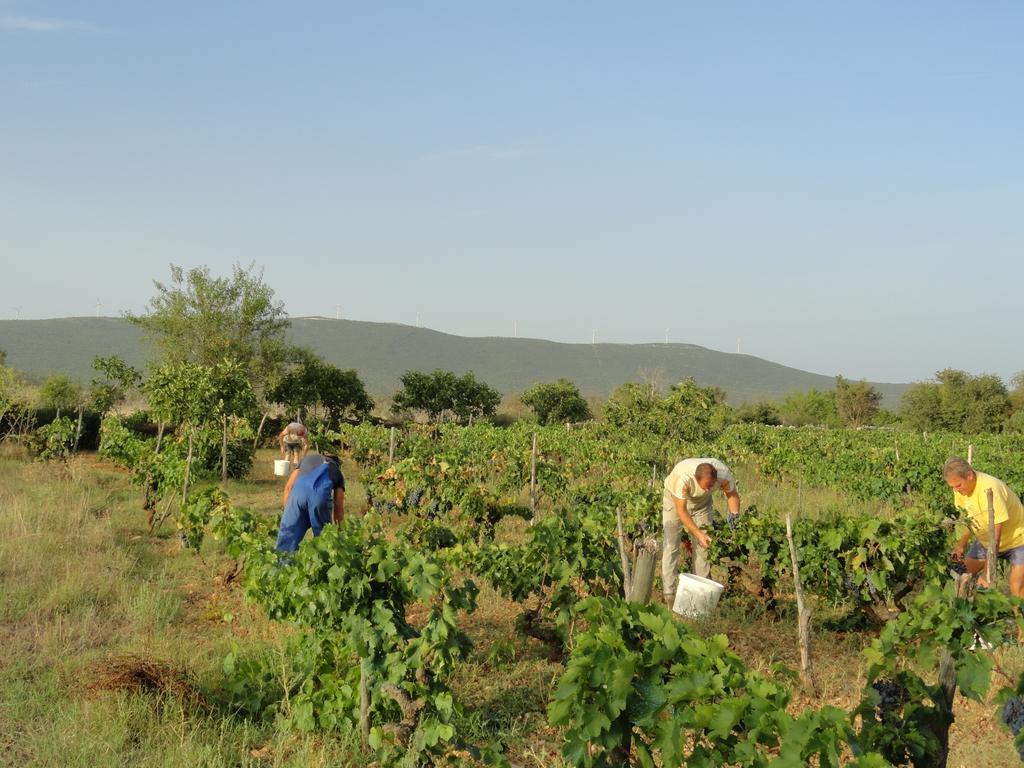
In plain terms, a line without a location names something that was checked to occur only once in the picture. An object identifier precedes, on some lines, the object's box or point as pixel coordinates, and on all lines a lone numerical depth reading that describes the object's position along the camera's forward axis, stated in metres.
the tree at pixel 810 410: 52.09
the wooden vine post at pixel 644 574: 3.93
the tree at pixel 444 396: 39.62
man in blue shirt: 5.42
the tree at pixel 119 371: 15.50
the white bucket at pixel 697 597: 5.34
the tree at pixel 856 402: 51.00
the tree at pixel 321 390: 32.81
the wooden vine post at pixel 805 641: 5.14
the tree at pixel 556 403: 43.41
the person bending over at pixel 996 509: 5.88
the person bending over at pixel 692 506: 6.37
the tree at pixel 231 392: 11.61
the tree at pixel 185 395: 11.38
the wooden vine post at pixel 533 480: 12.06
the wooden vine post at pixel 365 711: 4.00
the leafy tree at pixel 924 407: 42.06
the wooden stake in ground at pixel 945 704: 2.83
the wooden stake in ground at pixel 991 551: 5.86
